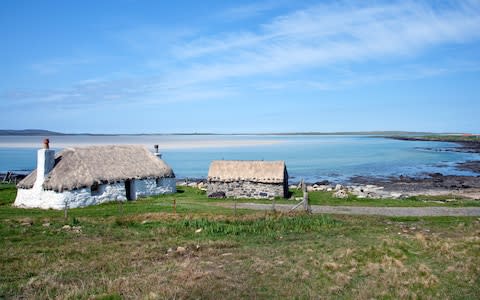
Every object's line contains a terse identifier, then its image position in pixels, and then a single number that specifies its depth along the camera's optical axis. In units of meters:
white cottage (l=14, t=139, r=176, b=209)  32.44
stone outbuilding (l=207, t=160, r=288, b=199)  37.62
